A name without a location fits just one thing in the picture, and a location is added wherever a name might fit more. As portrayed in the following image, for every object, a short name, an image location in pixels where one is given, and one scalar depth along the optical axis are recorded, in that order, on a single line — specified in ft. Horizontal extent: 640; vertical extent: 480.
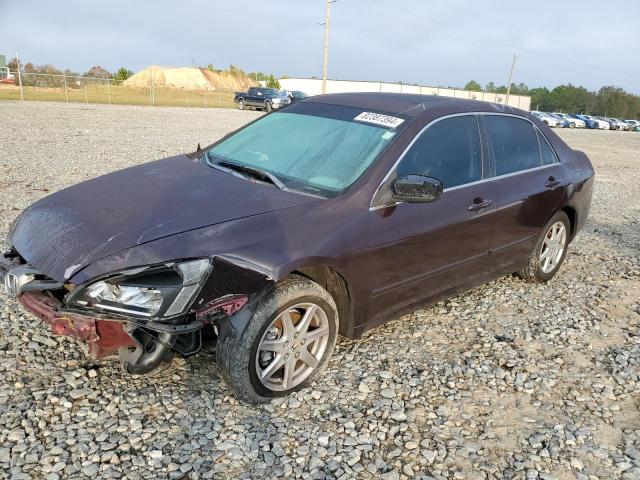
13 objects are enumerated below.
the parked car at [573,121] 160.66
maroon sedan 8.73
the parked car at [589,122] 165.37
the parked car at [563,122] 157.58
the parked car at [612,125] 171.41
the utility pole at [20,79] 93.90
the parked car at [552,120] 155.12
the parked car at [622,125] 174.29
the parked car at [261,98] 117.08
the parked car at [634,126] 175.73
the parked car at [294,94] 125.89
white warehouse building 215.10
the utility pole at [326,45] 126.93
